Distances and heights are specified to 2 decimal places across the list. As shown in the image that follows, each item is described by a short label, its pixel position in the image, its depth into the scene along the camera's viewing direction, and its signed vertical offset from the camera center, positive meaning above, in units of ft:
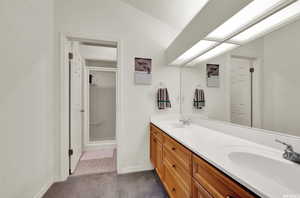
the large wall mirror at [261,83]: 2.58 +0.42
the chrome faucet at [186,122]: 5.81 -1.18
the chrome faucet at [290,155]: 2.09 -1.03
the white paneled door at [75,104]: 6.10 -0.40
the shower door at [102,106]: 10.64 -0.79
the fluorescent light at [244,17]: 2.30 +1.79
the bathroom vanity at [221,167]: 1.63 -1.24
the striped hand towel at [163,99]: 6.49 -0.09
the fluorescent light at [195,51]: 4.09 +1.85
